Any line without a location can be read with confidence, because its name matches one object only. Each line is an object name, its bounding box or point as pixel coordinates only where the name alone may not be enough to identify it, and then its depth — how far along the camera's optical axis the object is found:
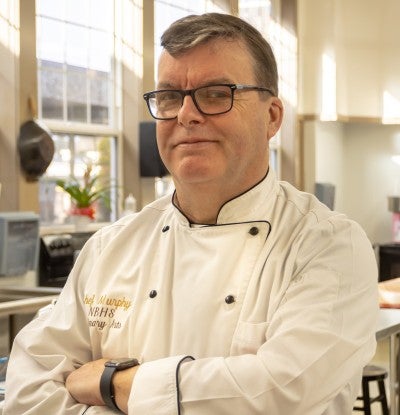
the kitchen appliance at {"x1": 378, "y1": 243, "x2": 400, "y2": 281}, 8.94
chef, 1.37
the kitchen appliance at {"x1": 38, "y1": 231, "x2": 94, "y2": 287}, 5.27
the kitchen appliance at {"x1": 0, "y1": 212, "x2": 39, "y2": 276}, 4.80
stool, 4.00
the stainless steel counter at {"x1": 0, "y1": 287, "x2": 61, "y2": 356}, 2.96
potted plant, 5.73
